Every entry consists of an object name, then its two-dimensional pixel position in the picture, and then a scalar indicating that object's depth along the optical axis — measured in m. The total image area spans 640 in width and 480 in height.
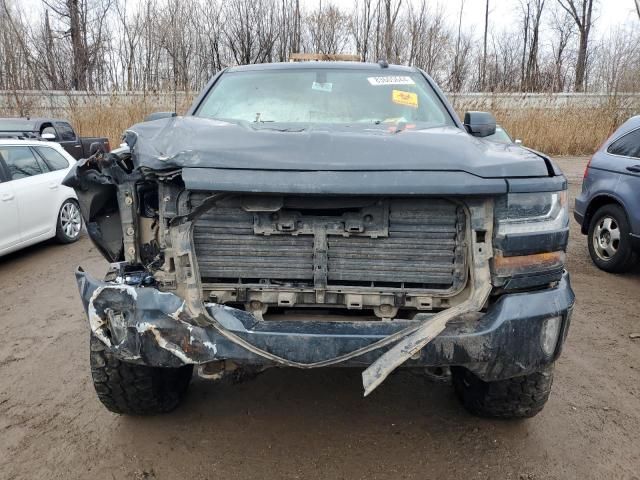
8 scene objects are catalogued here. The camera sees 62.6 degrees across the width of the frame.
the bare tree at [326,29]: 22.09
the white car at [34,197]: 6.05
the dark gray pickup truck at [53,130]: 10.26
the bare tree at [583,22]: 32.31
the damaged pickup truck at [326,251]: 2.12
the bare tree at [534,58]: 25.78
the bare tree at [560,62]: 24.73
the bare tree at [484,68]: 27.05
